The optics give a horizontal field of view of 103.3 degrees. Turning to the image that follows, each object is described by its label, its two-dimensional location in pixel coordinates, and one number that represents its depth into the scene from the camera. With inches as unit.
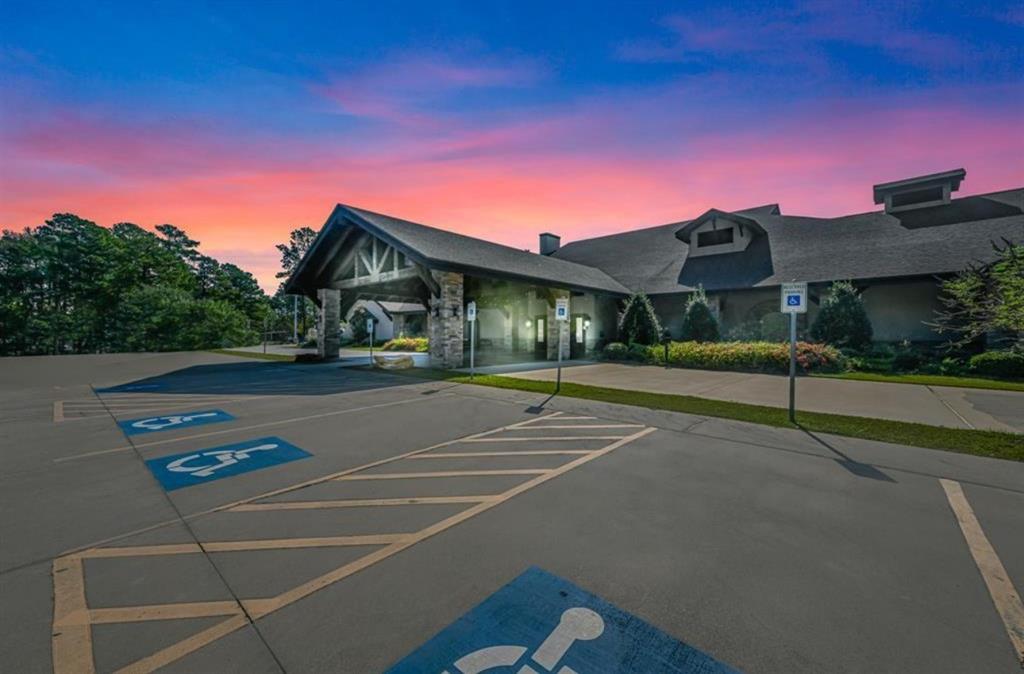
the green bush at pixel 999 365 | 513.3
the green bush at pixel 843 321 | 671.9
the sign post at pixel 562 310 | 454.6
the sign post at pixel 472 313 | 525.6
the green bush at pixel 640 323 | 830.5
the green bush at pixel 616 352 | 805.9
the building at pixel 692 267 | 662.5
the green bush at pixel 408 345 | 1189.7
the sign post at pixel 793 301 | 297.0
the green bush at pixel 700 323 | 807.1
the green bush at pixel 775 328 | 767.7
